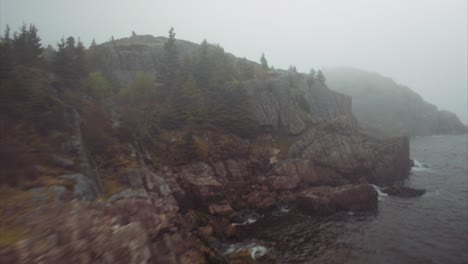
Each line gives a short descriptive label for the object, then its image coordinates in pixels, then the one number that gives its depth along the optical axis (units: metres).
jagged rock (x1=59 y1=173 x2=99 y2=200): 24.81
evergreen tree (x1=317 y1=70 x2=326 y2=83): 112.21
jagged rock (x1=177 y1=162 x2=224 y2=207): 41.56
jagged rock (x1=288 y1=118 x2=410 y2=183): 54.44
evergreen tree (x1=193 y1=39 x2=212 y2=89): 72.31
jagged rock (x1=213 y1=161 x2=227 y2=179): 48.34
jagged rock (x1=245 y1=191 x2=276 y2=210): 42.34
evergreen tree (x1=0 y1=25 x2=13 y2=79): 30.98
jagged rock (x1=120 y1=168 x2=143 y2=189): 33.16
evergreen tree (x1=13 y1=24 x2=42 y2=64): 47.91
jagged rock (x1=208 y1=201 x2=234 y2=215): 39.59
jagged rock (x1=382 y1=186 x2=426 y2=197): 46.12
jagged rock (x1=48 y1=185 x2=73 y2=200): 21.97
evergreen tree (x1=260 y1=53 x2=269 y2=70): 108.94
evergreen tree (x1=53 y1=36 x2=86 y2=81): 48.34
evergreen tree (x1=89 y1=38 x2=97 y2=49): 84.58
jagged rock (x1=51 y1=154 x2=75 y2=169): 27.77
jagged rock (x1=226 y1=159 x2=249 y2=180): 49.61
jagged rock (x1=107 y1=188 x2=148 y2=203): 27.29
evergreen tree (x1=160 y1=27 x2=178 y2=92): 70.44
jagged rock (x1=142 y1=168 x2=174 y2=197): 36.13
